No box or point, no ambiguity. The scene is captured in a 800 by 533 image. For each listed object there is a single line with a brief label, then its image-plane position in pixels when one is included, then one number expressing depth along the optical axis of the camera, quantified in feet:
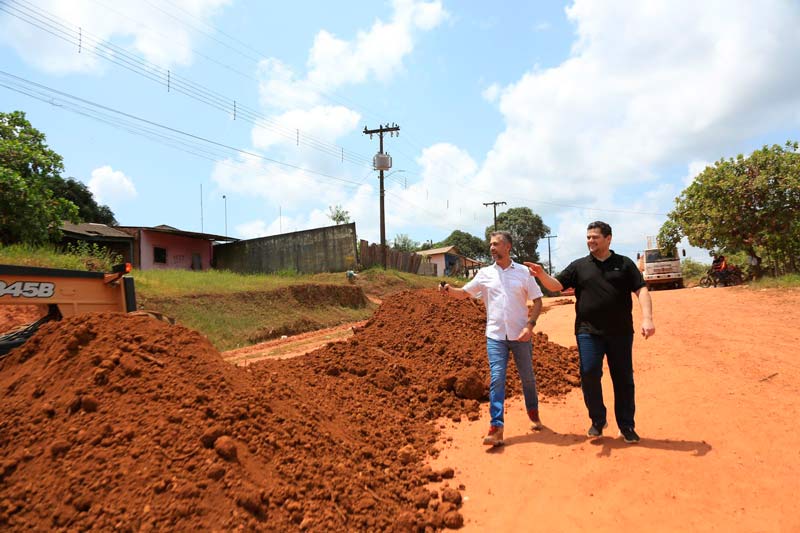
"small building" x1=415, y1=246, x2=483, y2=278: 147.47
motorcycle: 65.51
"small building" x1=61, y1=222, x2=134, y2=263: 68.74
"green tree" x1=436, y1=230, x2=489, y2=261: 189.47
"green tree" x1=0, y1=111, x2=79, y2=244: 39.60
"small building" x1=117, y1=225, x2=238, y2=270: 77.10
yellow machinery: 15.14
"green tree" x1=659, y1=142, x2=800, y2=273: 52.60
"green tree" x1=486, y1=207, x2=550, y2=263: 153.38
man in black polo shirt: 12.73
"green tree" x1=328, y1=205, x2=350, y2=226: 139.74
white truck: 75.77
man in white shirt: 13.55
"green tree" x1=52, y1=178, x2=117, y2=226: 100.27
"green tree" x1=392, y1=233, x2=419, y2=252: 183.42
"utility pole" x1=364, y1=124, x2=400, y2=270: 83.33
